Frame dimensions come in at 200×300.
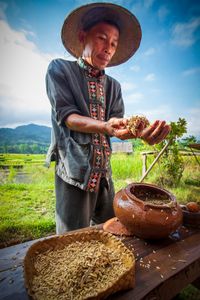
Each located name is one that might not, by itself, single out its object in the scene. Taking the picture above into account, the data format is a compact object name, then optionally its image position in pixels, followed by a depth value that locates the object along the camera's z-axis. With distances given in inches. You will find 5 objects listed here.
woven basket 26.2
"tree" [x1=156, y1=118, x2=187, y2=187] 175.3
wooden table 29.3
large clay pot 41.6
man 56.7
